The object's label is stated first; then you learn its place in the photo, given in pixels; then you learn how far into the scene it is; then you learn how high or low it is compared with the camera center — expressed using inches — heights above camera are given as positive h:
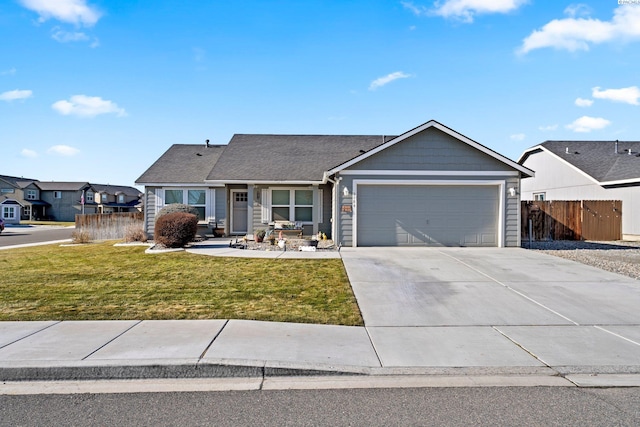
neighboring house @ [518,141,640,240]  805.9 +86.3
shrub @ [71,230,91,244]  788.6 -55.5
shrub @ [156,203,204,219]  722.8 -0.5
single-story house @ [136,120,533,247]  598.9 +23.9
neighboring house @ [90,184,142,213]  2475.0 +67.7
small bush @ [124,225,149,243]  743.7 -50.0
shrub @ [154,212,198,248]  596.7 -31.2
